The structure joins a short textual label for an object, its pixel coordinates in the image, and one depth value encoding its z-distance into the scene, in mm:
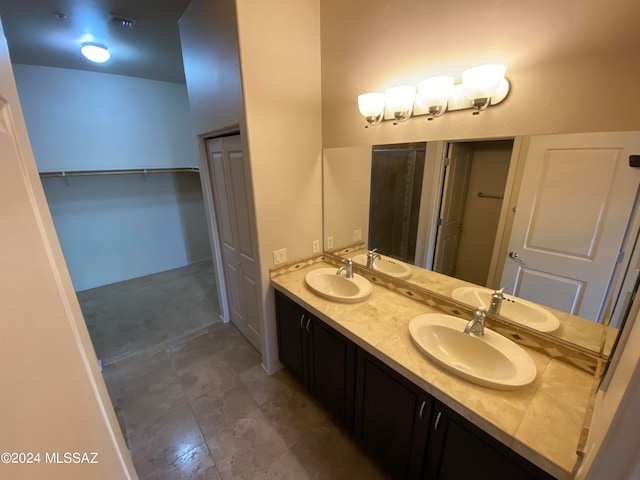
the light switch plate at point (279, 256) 2014
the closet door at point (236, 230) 2076
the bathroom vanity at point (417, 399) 885
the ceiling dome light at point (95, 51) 2342
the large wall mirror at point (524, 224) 1039
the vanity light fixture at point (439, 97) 1145
